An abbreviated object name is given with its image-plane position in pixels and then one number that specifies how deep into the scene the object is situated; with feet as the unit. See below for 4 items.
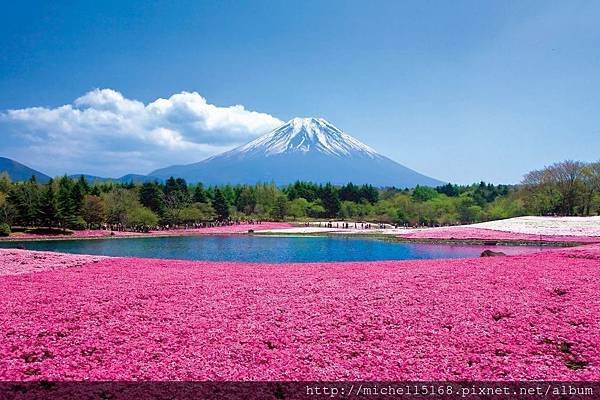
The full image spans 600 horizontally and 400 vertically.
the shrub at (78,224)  200.83
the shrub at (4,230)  178.60
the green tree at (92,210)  221.25
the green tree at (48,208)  192.65
